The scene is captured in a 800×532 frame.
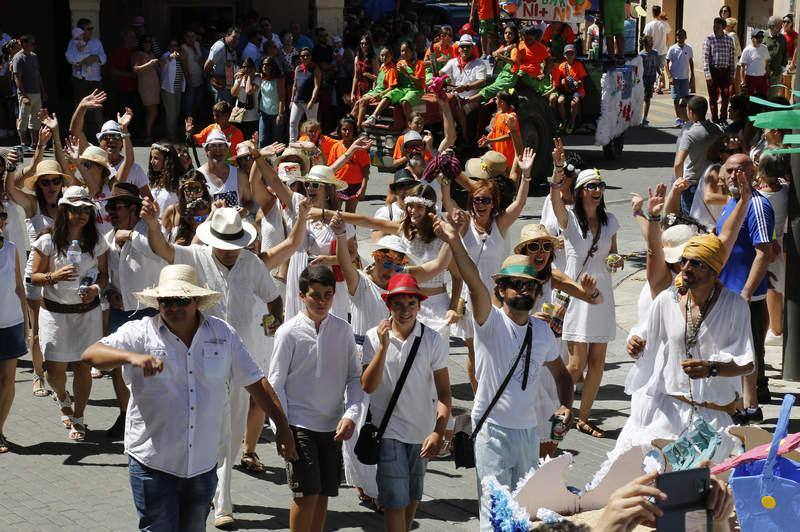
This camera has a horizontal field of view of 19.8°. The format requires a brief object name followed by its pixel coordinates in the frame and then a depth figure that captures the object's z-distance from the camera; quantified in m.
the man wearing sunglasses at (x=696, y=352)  11.63
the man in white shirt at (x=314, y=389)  12.10
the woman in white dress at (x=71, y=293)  16.02
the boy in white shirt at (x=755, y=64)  44.33
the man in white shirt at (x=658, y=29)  49.72
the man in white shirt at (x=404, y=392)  12.03
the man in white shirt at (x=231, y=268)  14.12
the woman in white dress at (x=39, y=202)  17.95
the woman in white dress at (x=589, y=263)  16.57
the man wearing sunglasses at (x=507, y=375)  11.53
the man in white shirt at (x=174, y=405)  10.71
